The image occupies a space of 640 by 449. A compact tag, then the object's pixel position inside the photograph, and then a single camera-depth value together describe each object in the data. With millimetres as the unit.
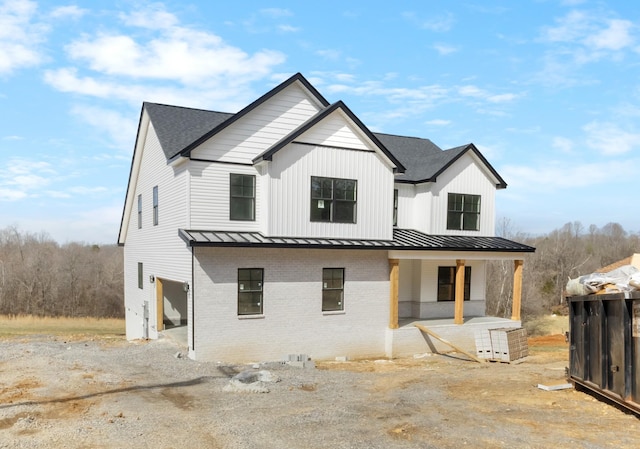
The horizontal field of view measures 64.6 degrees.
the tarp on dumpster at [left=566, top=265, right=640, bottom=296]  10062
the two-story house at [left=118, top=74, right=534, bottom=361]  16516
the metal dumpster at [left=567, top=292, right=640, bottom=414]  9375
